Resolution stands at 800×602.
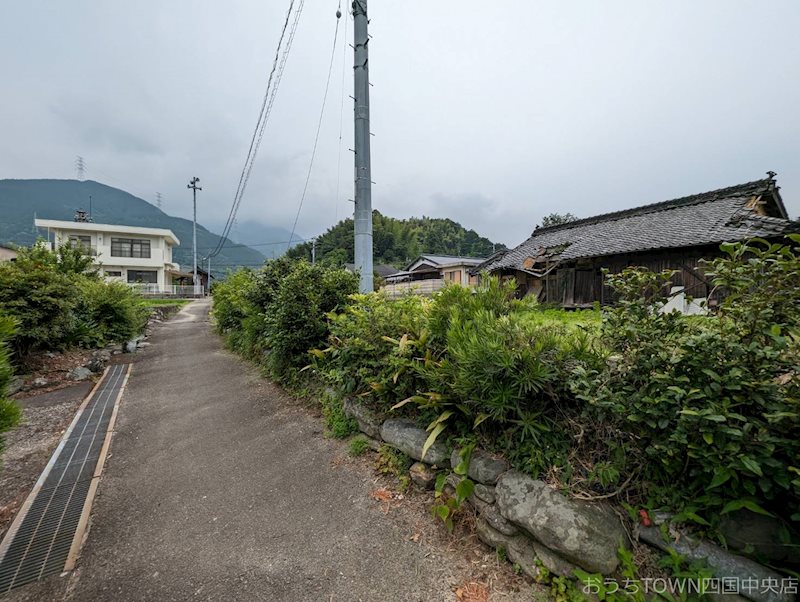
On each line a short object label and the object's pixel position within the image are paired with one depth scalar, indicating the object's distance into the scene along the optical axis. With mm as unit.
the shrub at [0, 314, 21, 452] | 2149
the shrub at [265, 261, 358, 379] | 4723
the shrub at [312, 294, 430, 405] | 3186
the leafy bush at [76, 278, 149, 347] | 8211
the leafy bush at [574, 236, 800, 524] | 1462
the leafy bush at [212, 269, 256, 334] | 9009
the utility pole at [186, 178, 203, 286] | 29469
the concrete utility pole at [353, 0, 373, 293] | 4527
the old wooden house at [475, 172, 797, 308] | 7953
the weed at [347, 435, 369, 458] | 3379
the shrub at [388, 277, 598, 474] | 2139
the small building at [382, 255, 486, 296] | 28869
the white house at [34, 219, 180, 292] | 27016
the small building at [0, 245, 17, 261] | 19223
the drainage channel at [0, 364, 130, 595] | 2297
